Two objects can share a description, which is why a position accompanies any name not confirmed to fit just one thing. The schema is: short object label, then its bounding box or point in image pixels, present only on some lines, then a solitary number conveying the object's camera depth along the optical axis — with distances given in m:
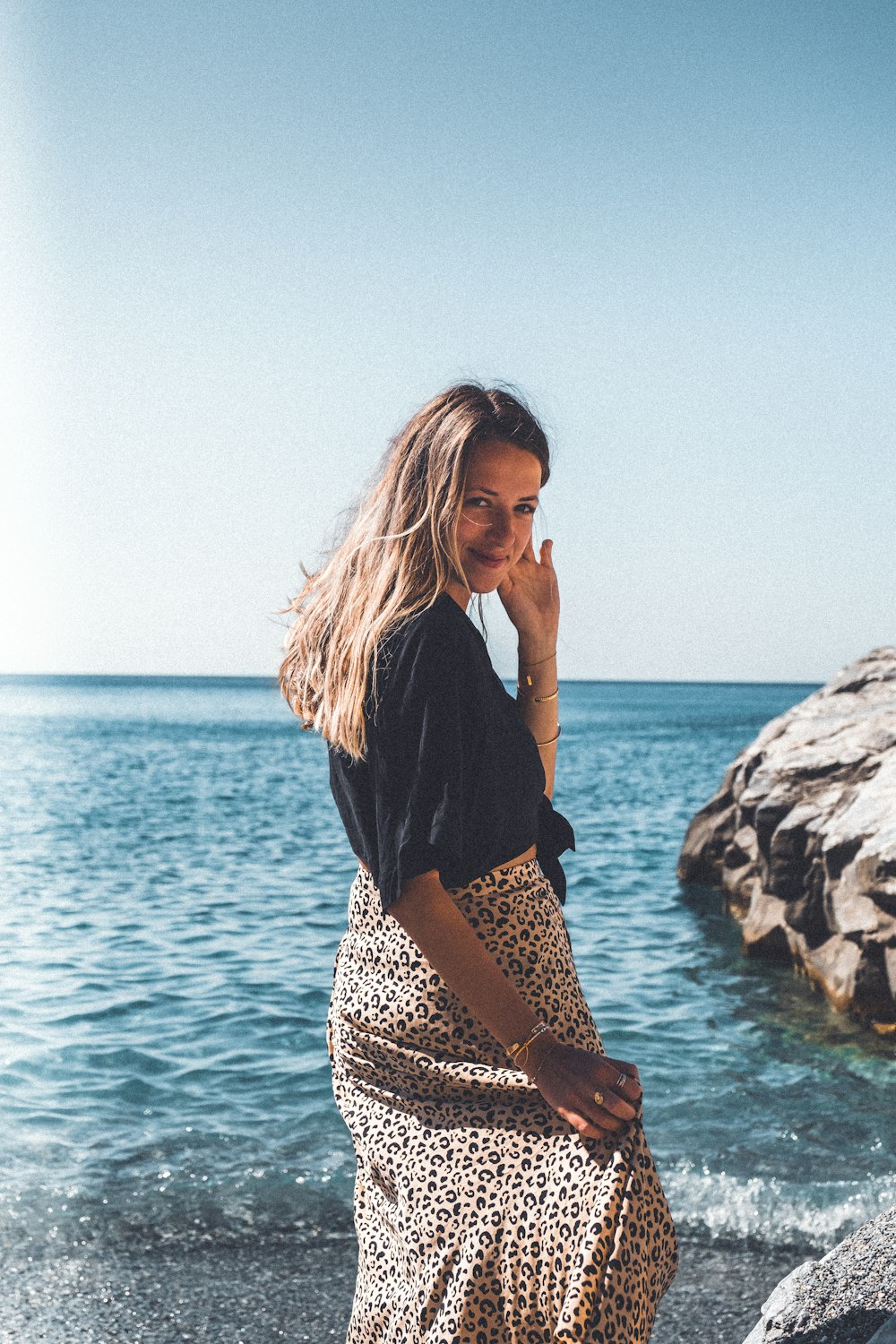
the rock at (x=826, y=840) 8.29
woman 1.88
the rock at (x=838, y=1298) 3.04
